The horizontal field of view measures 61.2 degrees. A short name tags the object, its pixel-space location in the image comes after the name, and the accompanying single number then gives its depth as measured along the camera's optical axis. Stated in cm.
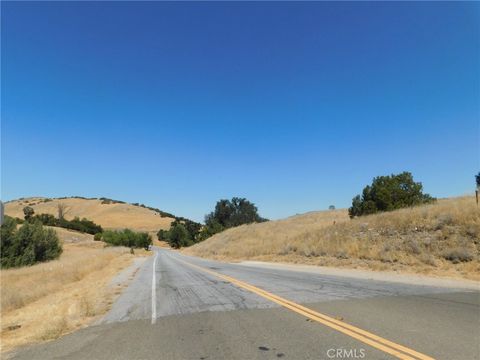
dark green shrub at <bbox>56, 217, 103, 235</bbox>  12481
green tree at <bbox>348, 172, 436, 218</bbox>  3581
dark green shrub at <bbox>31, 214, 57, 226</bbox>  12126
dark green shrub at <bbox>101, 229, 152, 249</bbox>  10811
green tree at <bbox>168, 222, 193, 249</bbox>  12888
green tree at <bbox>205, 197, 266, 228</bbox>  10558
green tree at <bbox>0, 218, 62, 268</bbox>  4684
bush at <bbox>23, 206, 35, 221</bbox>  13692
